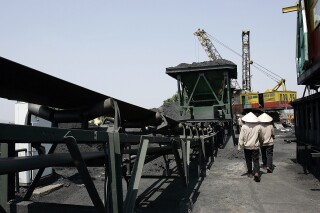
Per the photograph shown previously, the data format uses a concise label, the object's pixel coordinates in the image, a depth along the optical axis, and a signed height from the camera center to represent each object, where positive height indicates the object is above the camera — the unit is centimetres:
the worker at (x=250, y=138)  765 -48
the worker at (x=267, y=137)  838 -50
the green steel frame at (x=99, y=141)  168 -22
